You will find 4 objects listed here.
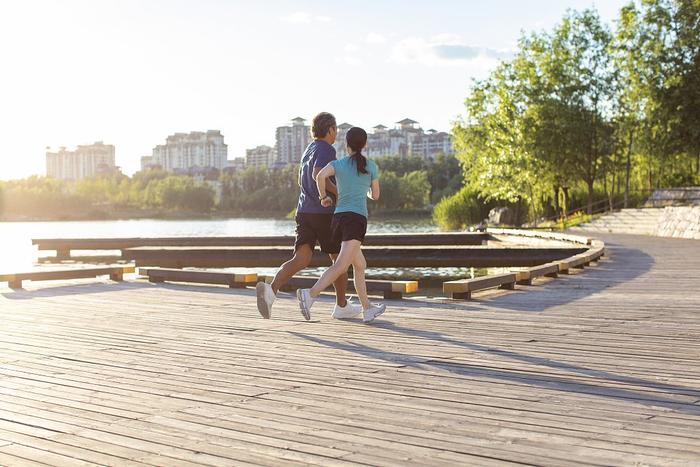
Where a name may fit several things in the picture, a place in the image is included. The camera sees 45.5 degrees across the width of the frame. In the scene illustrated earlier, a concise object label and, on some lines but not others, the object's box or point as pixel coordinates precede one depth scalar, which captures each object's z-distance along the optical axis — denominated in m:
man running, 7.17
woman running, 6.84
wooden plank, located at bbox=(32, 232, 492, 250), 25.55
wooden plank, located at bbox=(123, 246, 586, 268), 19.59
